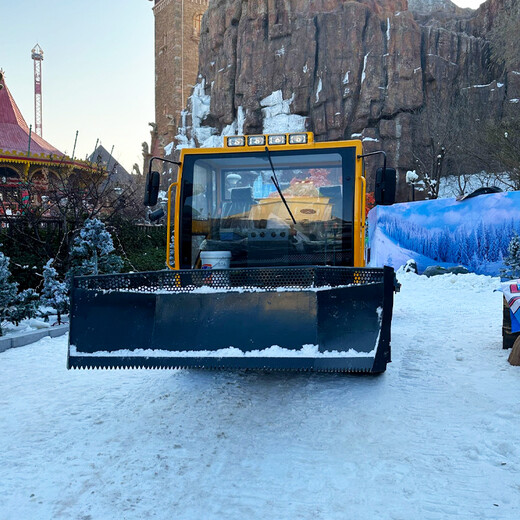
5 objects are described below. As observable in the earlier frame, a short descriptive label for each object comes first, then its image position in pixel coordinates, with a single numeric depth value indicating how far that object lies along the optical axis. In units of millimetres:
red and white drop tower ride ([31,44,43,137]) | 86125
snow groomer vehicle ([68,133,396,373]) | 3152
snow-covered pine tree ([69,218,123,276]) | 8312
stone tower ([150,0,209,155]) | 64500
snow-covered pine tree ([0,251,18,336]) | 6359
